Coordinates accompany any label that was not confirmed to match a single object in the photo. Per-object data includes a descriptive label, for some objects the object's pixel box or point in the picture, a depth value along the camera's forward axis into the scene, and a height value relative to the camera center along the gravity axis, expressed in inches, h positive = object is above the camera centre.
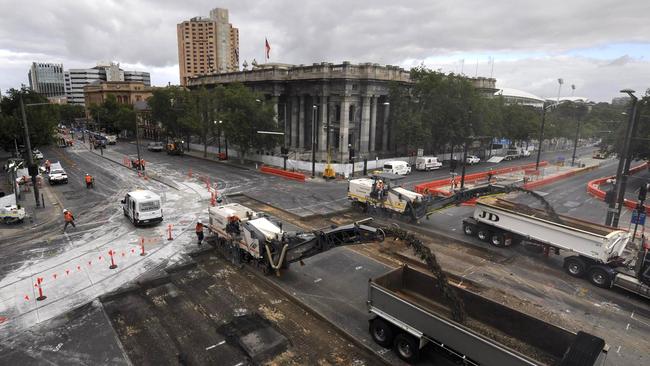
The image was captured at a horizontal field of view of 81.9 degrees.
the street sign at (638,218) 806.3 -204.8
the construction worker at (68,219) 920.3 -272.7
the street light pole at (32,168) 1063.8 -180.4
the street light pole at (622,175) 838.3 -127.4
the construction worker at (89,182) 1432.1 -285.3
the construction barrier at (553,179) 1540.0 -266.1
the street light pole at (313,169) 1656.0 -249.2
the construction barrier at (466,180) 1376.7 -266.3
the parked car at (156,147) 2647.6 -268.5
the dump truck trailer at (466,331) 345.7 -231.2
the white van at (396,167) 1782.7 -245.1
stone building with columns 2046.0 +65.4
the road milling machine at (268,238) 607.2 -215.7
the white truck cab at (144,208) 937.5 -249.4
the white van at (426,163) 1980.8 -248.5
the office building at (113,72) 7637.8 +705.6
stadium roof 6174.2 +406.7
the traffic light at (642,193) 815.1 -153.3
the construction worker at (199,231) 812.6 -258.9
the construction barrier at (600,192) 1259.8 -268.3
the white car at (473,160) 2297.0 -258.7
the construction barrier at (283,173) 1626.5 -276.3
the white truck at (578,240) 634.8 -231.3
